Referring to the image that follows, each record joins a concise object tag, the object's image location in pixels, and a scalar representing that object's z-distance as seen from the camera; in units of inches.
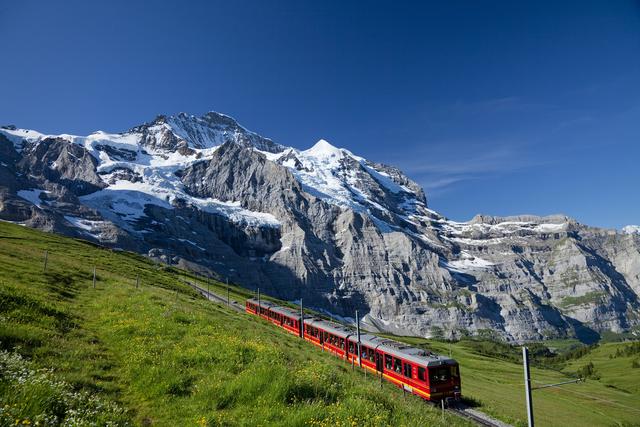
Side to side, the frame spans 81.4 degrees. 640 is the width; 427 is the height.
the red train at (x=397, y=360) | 1174.3
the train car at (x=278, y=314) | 2176.4
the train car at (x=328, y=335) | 1643.7
